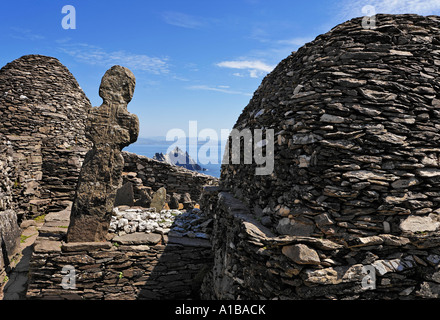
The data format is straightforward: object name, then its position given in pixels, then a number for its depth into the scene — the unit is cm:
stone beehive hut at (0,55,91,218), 1195
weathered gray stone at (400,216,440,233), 400
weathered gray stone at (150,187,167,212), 1020
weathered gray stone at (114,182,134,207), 1020
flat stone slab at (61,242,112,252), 584
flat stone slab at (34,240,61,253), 578
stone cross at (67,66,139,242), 614
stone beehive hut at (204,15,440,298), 390
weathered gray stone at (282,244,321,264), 377
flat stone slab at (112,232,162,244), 625
